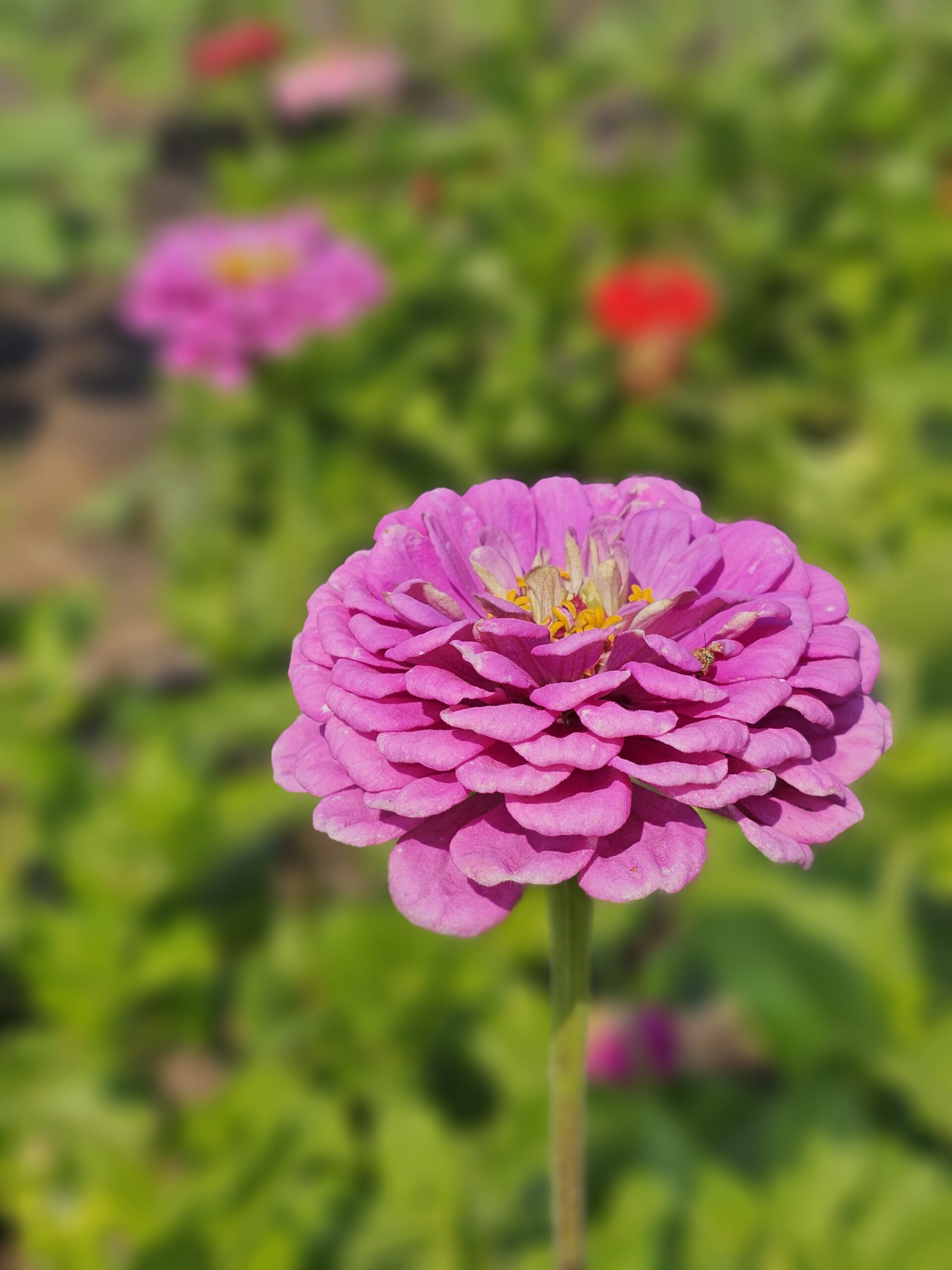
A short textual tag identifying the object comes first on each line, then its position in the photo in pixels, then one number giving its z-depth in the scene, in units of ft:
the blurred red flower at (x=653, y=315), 1.79
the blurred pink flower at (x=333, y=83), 2.29
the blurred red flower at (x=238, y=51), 2.18
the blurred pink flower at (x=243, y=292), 1.20
